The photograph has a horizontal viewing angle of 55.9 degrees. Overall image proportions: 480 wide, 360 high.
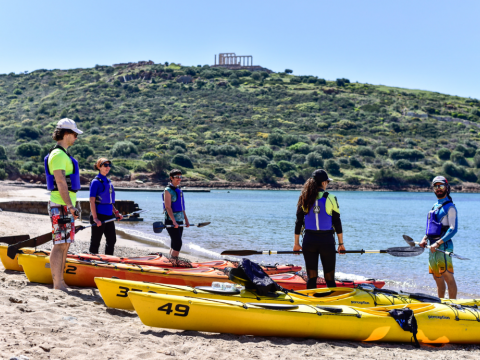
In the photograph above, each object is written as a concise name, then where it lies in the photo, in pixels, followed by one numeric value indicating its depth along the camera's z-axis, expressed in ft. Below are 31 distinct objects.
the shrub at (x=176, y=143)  207.51
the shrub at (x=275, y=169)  193.88
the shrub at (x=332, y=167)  199.21
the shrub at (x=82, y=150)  180.24
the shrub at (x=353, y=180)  192.65
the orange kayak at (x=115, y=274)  20.98
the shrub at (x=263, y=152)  210.59
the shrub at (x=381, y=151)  223.30
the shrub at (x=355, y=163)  207.21
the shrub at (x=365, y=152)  218.18
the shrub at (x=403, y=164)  207.62
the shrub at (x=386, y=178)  196.34
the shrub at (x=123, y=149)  195.85
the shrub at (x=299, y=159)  206.49
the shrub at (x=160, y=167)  177.58
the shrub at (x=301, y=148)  217.15
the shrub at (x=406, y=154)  215.72
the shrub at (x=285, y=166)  197.84
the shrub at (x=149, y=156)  195.31
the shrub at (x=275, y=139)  229.45
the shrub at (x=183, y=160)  188.75
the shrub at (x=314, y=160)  202.08
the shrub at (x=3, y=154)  171.49
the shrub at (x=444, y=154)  221.05
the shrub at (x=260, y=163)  199.11
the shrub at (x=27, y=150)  183.11
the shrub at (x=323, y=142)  229.27
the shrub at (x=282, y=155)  208.90
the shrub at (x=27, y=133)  226.38
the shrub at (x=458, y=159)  214.48
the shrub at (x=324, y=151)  212.02
